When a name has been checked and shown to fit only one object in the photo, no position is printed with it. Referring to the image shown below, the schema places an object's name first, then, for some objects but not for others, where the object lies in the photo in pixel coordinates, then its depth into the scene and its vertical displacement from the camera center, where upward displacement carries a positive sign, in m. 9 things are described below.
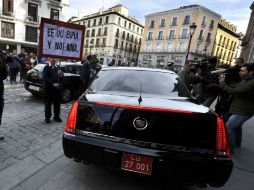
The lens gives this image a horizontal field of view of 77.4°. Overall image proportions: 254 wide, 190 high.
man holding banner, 3.73 +0.21
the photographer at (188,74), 4.91 -0.05
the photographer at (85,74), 5.77 -0.55
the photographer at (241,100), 2.69 -0.35
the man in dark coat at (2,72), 2.65 -0.38
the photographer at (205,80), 4.00 -0.13
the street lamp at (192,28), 10.24 +2.88
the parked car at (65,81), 5.41 -0.88
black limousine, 1.62 -0.75
